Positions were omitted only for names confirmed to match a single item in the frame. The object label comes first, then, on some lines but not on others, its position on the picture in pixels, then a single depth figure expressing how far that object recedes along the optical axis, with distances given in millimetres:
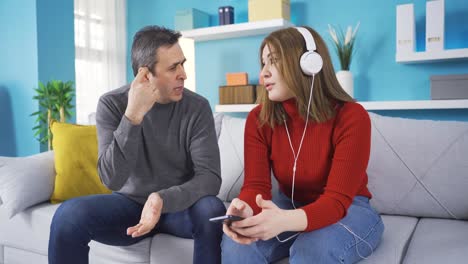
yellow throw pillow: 1878
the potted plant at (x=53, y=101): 3291
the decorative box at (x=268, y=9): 3432
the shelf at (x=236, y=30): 3461
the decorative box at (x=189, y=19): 3857
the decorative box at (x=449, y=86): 2885
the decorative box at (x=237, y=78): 3668
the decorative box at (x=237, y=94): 3627
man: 1309
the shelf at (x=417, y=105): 2874
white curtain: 4141
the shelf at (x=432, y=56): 2939
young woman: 1061
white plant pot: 3260
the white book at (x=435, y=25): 2947
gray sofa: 1444
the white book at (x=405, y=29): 3023
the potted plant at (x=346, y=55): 3262
